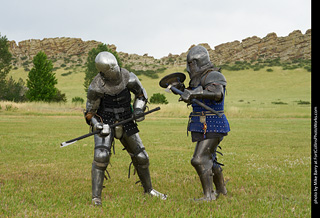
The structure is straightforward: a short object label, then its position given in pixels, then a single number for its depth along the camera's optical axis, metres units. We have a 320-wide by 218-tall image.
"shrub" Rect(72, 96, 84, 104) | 42.56
